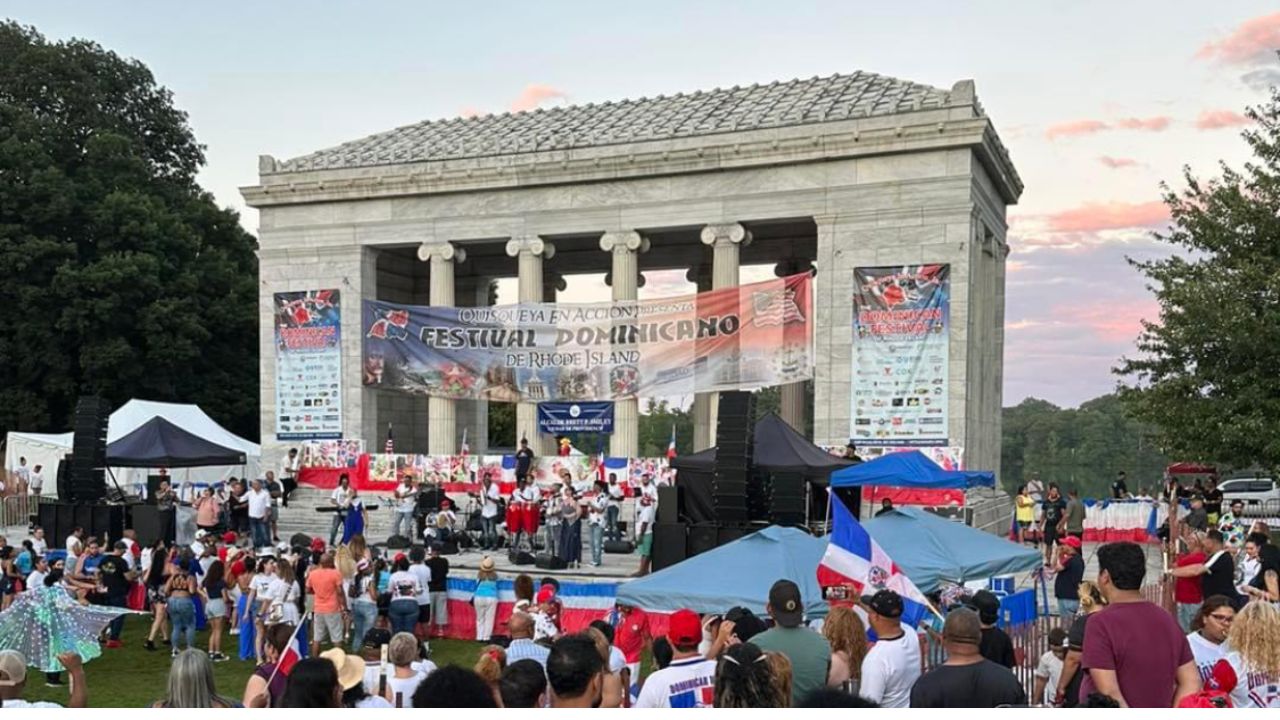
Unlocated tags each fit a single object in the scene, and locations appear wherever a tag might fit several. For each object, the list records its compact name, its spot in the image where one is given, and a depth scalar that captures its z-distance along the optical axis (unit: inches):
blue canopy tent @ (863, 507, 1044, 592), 470.6
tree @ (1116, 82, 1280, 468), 879.7
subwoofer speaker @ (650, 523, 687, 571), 697.6
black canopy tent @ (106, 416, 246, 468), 1005.8
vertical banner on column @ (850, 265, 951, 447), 1087.0
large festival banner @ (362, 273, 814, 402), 1147.3
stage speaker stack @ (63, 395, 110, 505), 921.5
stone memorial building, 1114.7
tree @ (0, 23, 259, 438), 1675.7
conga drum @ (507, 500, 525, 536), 968.6
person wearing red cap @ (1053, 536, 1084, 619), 558.3
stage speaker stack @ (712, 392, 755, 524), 672.4
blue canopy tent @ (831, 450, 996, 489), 780.0
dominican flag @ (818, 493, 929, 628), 370.3
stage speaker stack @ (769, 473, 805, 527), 715.4
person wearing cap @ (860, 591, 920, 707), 265.6
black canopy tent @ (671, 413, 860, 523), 741.3
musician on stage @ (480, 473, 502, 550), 988.6
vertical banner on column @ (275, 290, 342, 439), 1360.7
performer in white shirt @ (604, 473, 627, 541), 1003.9
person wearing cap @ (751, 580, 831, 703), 267.1
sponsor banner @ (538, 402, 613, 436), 1233.4
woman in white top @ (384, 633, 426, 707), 298.5
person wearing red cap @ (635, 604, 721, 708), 243.6
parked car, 1369.3
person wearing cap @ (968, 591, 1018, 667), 327.3
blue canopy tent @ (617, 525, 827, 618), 393.7
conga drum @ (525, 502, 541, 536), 967.0
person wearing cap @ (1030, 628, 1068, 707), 354.6
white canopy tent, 1358.3
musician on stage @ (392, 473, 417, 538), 1003.9
